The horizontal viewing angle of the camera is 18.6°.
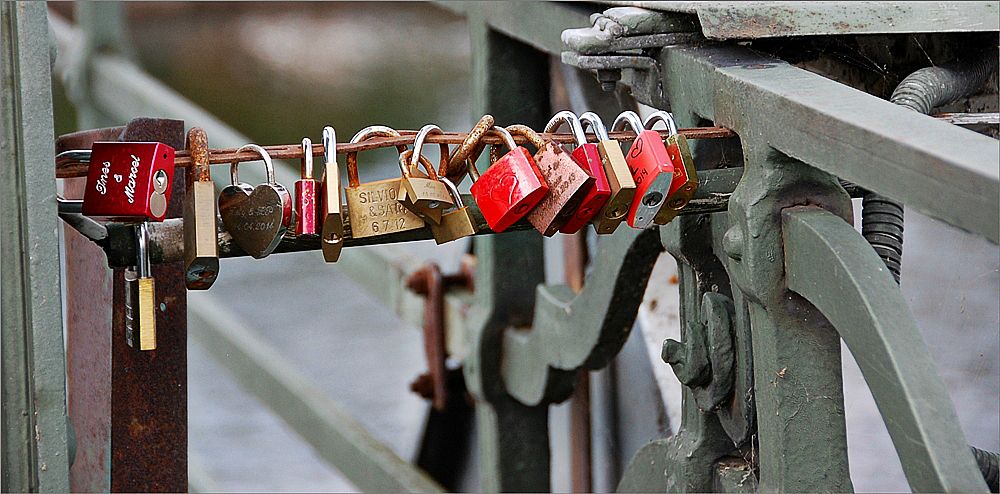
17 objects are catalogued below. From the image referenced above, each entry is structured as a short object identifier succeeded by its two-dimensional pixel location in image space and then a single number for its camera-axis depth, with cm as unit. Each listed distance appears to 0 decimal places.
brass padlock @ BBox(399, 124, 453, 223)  176
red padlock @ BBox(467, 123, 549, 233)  175
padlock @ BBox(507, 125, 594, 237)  174
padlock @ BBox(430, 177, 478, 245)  178
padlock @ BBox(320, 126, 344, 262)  174
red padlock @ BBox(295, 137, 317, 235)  175
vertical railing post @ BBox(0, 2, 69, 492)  171
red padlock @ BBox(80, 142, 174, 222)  172
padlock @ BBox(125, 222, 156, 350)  177
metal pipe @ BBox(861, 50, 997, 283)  184
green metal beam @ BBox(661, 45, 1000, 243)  158
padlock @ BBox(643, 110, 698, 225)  177
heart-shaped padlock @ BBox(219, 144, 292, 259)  174
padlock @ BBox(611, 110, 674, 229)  175
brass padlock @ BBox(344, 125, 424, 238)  177
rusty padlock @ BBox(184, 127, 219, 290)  174
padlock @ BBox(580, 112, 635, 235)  175
